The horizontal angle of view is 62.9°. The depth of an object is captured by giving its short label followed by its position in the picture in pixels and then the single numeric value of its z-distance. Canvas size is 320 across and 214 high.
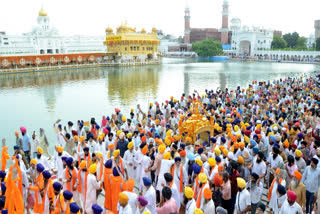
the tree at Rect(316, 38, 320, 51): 51.31
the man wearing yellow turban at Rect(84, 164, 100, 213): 3.98
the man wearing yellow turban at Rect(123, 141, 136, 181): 5.20
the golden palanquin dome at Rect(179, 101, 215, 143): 6.59
